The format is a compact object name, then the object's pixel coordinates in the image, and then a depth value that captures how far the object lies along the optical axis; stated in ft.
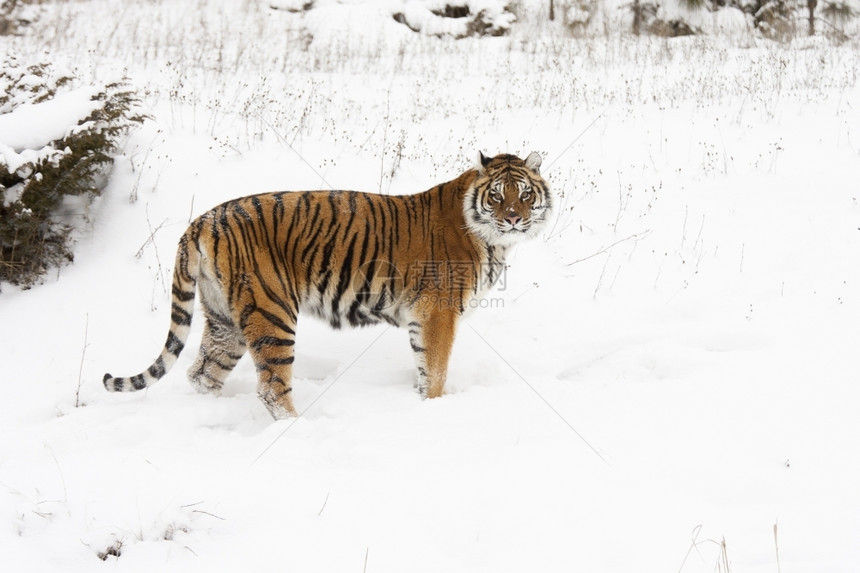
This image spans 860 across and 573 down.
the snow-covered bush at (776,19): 53.57
